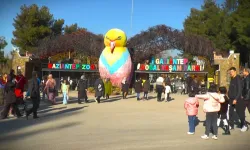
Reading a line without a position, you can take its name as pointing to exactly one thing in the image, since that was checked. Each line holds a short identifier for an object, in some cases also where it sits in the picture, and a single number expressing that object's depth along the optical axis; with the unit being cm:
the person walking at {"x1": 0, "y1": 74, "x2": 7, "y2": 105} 1317
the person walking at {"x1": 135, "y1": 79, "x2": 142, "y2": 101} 1886
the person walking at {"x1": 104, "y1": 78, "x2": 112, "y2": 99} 1975
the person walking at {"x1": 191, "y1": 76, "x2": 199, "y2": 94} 1830
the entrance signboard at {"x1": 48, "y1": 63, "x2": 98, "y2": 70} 2994
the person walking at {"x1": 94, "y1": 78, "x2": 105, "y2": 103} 1675
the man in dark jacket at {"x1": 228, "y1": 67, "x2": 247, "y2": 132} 842
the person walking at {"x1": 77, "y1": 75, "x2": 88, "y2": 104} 1645
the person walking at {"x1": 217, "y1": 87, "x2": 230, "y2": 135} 842
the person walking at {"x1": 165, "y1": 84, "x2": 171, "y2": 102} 1845
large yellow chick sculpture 2520
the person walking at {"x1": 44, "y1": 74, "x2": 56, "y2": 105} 1529
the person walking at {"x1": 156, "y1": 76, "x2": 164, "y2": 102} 1834
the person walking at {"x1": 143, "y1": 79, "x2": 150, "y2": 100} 1916
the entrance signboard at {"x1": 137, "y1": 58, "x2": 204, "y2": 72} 2814
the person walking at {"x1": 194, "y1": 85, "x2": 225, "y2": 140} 754
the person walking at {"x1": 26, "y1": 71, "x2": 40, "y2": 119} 1051
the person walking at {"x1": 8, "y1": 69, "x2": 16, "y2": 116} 1062
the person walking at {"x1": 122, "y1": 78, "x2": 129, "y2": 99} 1995
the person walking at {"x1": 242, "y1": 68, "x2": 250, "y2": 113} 852
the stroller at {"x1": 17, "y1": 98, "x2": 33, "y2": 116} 1088
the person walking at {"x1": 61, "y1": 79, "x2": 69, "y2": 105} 1582
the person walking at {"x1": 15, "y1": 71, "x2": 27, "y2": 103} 1084
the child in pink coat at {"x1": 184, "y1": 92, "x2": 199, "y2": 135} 815
